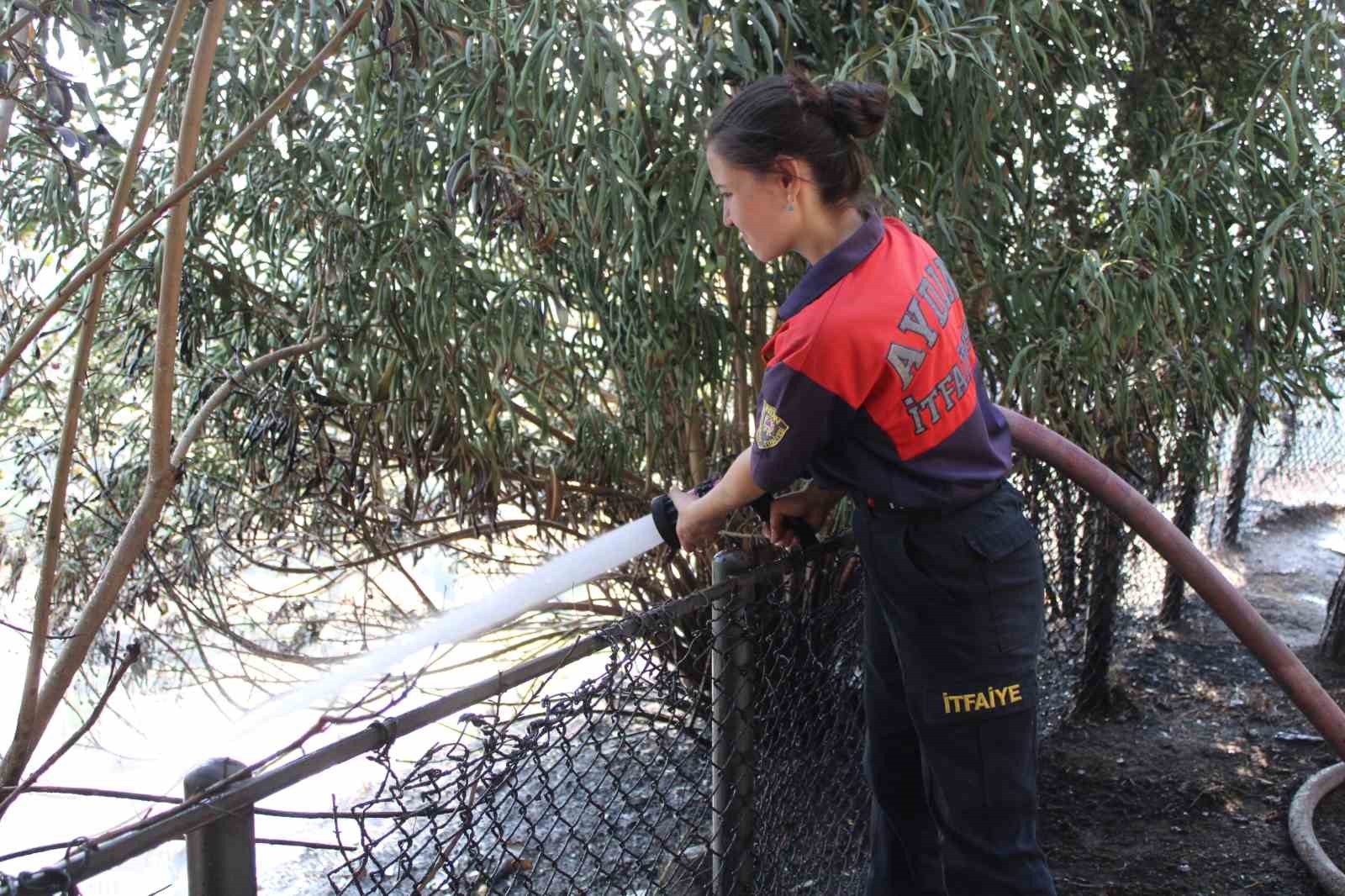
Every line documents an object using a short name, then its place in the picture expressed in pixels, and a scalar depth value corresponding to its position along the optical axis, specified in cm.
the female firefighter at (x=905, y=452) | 175
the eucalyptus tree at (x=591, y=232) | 265
